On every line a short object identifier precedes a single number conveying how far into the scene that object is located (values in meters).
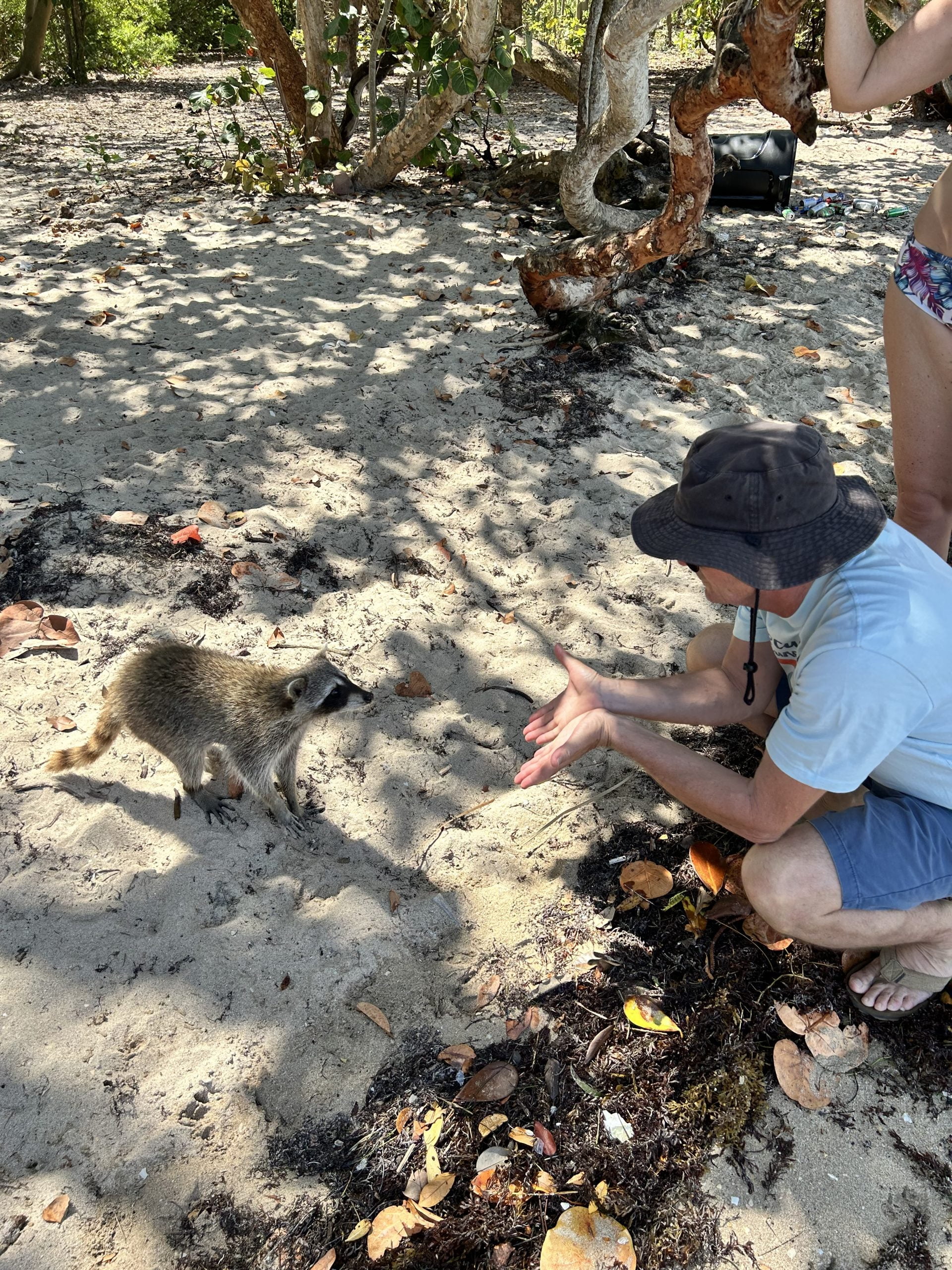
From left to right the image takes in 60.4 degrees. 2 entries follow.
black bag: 7.15
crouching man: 1.87
